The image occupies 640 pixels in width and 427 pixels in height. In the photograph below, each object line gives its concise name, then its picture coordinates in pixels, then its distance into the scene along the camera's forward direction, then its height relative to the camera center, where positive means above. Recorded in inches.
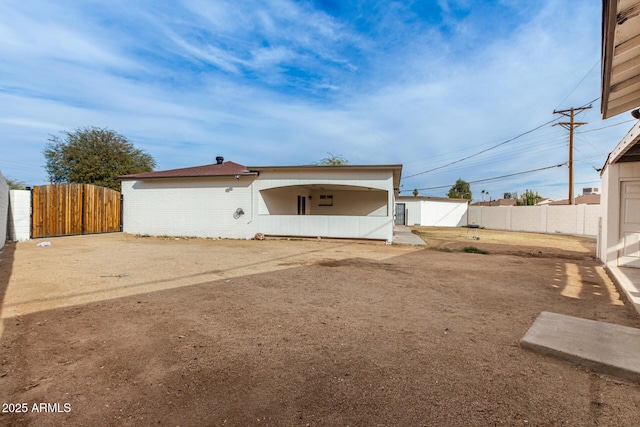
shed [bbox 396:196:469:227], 1103.0 +11.2
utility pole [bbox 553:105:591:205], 804.0 +257.5
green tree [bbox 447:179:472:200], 2408.3 +217.5
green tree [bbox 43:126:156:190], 892.6 +160.7
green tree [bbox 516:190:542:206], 1162.0 +70.7
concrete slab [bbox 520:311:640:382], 91.6 -47.2
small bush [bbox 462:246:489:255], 414.0 -52.9
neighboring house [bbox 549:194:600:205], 1202.0 +75.9
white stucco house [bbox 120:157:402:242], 491.2 +16.6
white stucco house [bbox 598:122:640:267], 255.8 +6.4
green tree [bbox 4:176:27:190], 1021.5 +87.1
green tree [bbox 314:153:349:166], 1557.6 +282.6
